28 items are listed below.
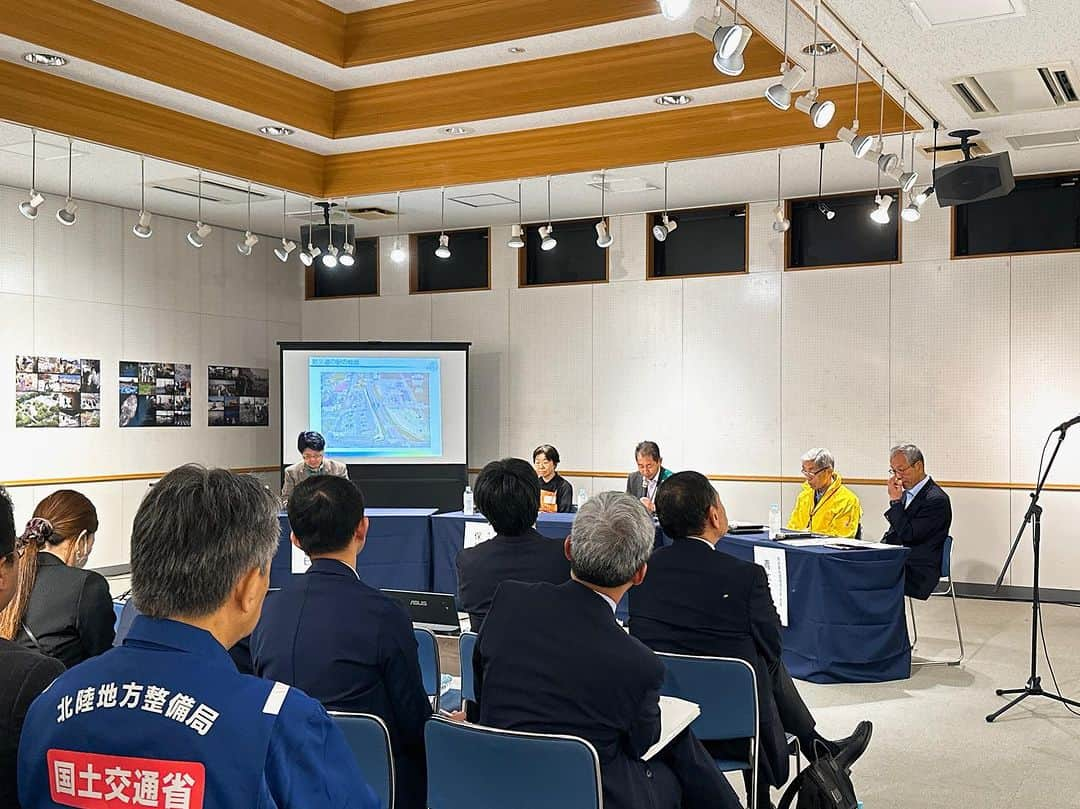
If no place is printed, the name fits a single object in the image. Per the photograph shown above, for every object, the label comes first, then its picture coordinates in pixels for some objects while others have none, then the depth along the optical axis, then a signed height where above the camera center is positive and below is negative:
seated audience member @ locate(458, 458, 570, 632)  3.79 -0.49
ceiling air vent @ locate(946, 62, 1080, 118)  5.31 +1.68
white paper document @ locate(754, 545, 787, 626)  6.01 -0.91
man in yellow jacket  6.82 -0.58
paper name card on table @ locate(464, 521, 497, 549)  6.95 -0.79
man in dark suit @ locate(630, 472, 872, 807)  3.45 -0.66
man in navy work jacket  1.30 -0.37
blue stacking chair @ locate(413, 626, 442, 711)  3.53 -0.83
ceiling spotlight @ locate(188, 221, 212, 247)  8.23 +1.40
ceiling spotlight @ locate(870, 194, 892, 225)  6.93 +1.32
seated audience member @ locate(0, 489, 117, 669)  3.12 -0.57
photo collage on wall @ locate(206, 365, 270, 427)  10.55 +0.18
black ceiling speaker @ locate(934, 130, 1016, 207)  6.02 +1.33
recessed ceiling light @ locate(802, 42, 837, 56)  5.75 +1.97
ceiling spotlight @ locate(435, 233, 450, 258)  8.66 +1.38
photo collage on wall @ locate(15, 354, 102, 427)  8.76 +0.20
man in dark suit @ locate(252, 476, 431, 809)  2.64 -0.59
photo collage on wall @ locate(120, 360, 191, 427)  9.66 +0.19
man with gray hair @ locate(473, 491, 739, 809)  2.43 -0.61
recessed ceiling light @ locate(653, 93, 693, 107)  6.77 +2.01
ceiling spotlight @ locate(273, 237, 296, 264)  8.39 +1.31
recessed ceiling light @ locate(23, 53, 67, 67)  5.94 +2.00
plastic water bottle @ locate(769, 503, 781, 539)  6.36 -0.66
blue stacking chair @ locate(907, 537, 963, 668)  6.34 -0.99
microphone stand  5.27 -1.39
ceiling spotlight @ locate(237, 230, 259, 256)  8.17 +1.32
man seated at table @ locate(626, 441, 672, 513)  7.87 -0.43
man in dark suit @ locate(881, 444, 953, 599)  6.18 -0.65
